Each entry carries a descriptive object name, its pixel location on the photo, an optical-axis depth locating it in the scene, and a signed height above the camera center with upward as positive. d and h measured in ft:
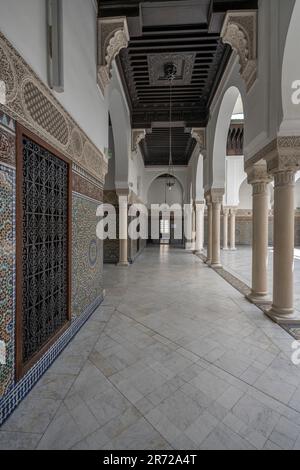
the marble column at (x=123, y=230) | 25.38 -0.02
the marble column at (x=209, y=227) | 25.55 +0.23
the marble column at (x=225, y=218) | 40.50 +1.90
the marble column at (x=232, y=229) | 40.16 +0.03
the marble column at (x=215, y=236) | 24.62 -0.64
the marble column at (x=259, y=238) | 12.90 -0.45
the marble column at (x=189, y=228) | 42.89 +0.30
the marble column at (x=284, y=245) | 10.32 -0.65
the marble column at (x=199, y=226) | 35.47 +0.55
